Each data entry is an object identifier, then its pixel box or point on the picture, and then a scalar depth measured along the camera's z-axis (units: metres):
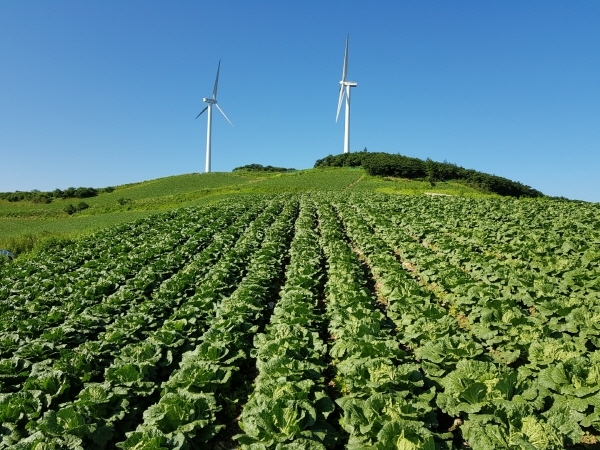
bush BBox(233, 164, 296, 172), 138.40
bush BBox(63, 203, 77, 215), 57.82
